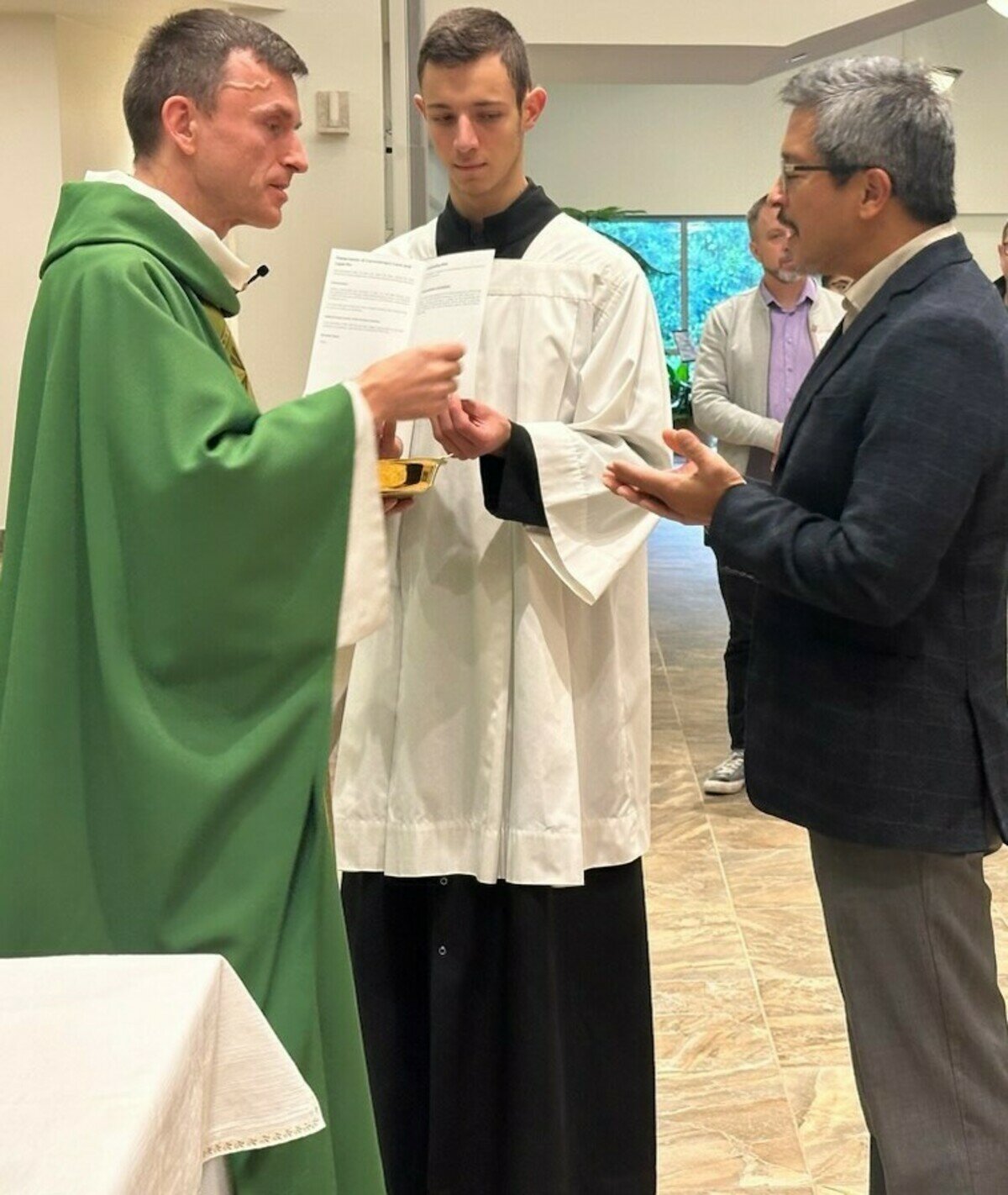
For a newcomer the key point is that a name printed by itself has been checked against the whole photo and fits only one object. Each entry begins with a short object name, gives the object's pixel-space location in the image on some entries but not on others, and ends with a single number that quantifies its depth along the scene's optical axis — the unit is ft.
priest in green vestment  5.73
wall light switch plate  17.74
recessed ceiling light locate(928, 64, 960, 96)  6.43
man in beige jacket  15.79
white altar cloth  3.51
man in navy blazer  6.05
